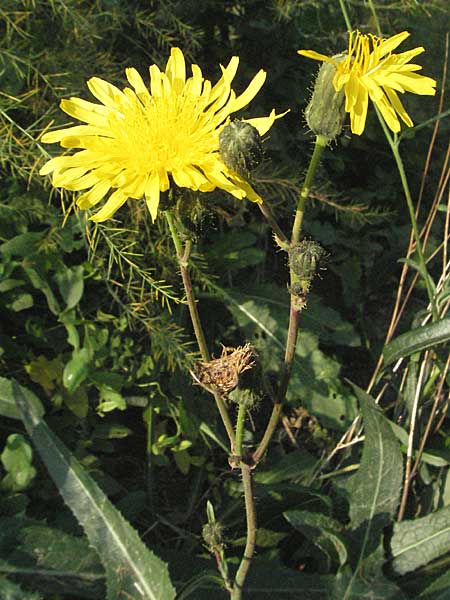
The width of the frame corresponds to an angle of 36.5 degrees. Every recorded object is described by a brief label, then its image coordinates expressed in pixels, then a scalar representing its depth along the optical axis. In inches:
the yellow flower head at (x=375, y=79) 5.8
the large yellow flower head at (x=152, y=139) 5.8
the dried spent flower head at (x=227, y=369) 5.9
